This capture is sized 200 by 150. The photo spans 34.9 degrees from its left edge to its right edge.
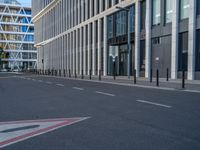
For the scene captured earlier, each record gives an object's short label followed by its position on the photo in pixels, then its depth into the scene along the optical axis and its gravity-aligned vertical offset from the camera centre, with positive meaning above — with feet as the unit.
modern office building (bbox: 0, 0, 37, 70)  388.16 +37.36
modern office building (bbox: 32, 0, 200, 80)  89.61 +11.84
